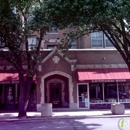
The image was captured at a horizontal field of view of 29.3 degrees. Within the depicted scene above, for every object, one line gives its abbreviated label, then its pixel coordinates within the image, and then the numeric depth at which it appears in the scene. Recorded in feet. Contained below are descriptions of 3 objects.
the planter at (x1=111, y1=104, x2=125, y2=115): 60.59
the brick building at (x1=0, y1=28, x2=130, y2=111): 74.49
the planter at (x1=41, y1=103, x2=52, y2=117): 59.72
